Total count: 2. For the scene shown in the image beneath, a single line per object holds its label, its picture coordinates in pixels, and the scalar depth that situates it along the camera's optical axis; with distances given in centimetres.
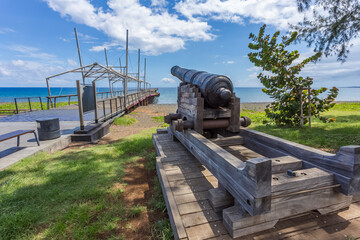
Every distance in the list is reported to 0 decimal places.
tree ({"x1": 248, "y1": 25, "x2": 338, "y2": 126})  768
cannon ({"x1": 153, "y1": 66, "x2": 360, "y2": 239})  171
